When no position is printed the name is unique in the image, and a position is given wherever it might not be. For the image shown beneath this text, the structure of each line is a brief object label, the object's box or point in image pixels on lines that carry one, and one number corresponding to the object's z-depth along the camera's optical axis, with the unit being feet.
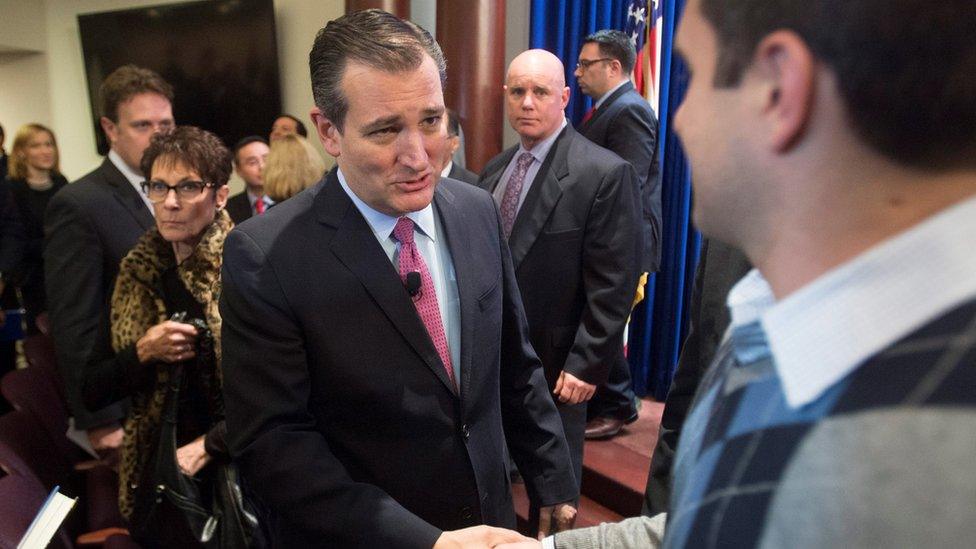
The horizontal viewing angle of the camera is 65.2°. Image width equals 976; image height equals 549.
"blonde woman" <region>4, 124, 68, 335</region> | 15.96
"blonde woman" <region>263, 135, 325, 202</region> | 10.63
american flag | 13.42
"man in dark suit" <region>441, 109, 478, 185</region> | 10.91
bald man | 8.91
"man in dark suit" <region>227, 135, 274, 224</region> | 13.00
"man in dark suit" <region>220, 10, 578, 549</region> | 4.11
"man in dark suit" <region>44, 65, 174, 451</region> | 7.23
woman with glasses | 5.85
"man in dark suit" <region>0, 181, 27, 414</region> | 13.48
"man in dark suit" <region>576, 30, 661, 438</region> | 11.85
